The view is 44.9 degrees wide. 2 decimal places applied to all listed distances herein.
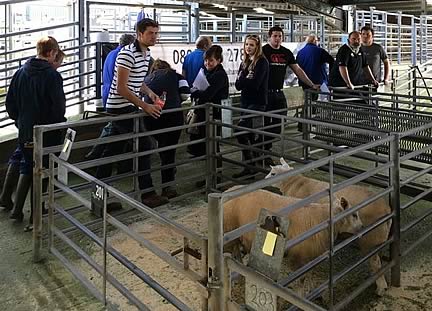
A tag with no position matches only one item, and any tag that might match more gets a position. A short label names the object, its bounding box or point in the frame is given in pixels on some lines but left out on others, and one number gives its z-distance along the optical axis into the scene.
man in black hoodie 4.14
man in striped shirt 4.13
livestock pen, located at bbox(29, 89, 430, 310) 1.98
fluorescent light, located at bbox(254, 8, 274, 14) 9.12
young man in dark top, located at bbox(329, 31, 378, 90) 6.75
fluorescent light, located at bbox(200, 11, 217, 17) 10.41
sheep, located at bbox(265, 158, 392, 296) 3.10
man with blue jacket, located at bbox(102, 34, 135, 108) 5.25
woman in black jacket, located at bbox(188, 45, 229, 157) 5.03
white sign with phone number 6.68
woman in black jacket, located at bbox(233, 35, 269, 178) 5.22
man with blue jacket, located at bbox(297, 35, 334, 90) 7.02
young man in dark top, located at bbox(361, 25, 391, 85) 7.31
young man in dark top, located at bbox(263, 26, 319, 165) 5.82
